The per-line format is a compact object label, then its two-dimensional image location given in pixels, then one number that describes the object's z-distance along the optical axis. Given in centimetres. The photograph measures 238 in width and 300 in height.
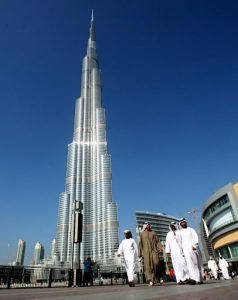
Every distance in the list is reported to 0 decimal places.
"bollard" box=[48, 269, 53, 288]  1343
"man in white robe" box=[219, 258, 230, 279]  2248
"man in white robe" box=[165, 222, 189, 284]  742
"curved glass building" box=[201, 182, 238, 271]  4600
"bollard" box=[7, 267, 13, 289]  1208
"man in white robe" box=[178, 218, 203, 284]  714
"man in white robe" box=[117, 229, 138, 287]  807
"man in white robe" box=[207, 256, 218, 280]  2352
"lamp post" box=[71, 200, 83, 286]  1354
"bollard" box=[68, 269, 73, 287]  1295
